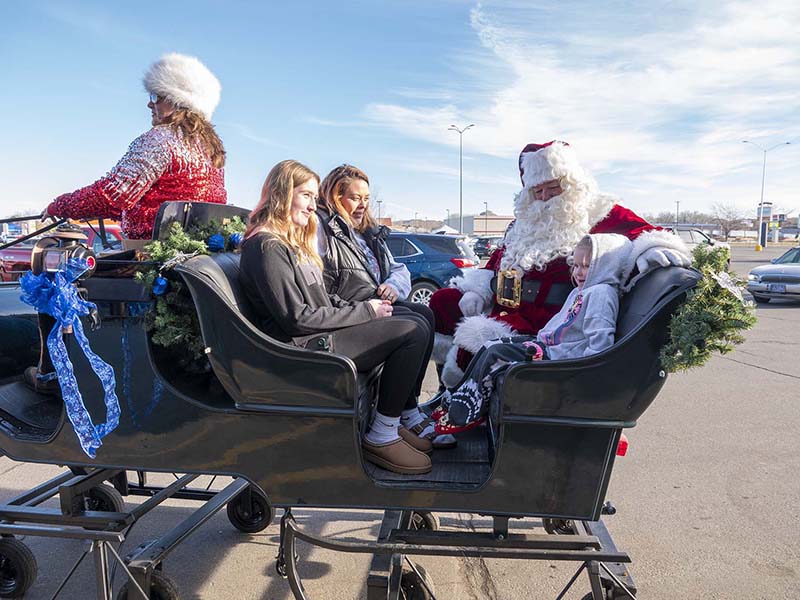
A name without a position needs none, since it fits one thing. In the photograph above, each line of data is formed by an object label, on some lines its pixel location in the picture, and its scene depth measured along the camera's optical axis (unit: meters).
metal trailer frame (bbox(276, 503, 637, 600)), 2.04
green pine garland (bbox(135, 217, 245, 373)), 2.06
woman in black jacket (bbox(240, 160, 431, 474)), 2.13
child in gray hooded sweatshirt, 2.27
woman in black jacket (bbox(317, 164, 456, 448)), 2.89
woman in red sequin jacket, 2.58
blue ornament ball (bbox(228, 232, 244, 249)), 2.53
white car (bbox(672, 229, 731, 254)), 16.98
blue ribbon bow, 2.03
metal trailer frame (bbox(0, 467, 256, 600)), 2.23
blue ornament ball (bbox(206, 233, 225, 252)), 2.41
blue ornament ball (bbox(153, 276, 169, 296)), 2.04
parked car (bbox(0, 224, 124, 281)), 6.12
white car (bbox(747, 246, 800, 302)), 12.34
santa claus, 2.95
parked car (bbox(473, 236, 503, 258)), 30.61
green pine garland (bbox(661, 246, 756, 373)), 1.75
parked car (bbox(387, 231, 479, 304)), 10.34
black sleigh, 1.90
